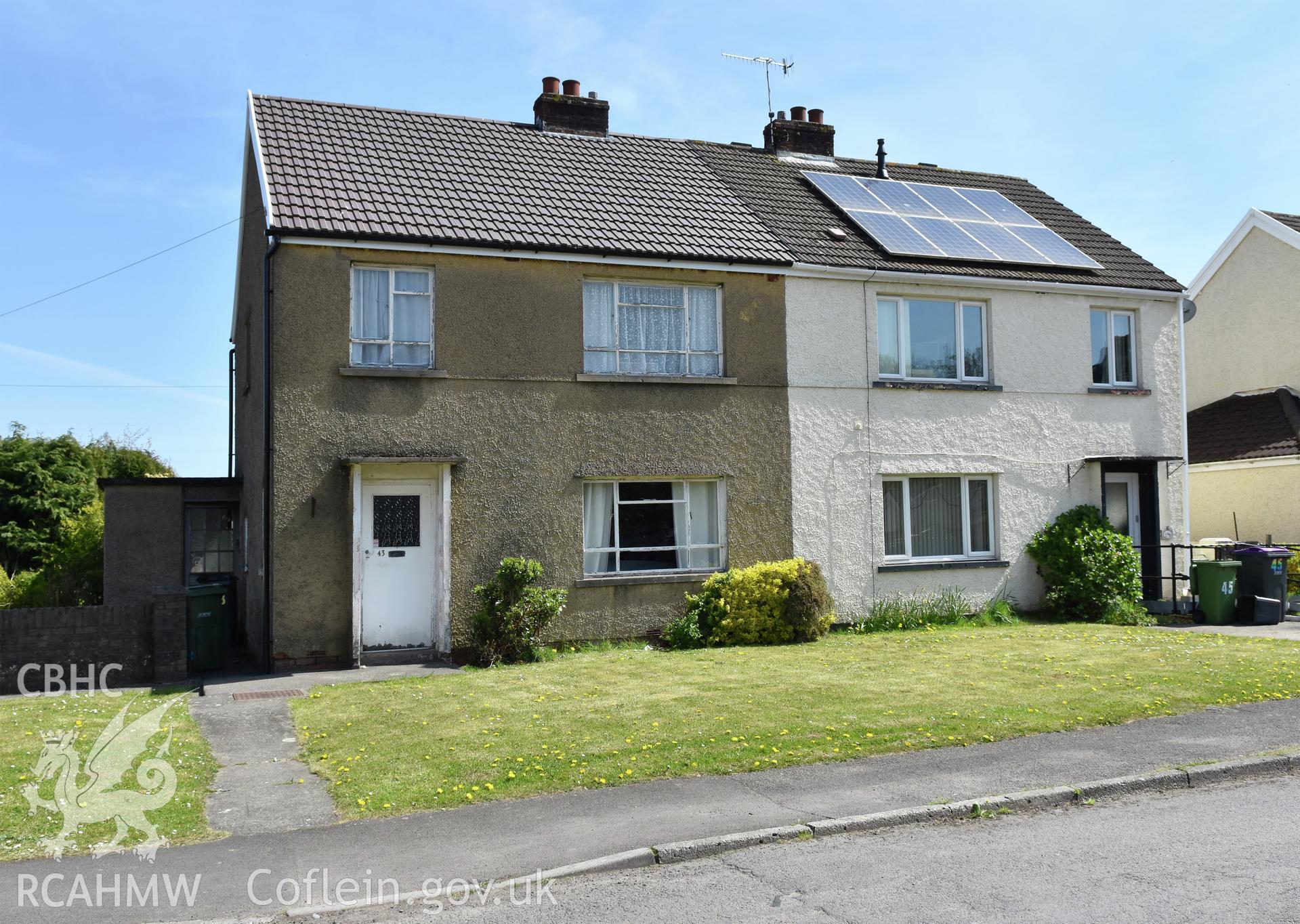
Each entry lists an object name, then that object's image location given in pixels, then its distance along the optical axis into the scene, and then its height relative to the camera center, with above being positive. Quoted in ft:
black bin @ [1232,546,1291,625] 56.29 -3.81
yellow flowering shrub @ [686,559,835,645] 48.16 -3.87
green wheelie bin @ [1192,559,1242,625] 56.54 -3.95
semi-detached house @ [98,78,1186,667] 44.52 +6.91
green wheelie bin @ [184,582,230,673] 42.29 -3.93
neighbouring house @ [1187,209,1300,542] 74.74 +10.03
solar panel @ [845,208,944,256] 56.65 +15.53
